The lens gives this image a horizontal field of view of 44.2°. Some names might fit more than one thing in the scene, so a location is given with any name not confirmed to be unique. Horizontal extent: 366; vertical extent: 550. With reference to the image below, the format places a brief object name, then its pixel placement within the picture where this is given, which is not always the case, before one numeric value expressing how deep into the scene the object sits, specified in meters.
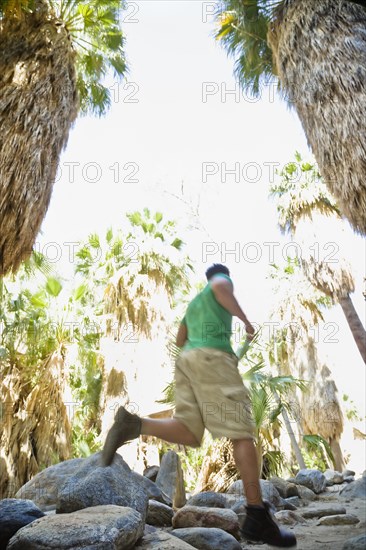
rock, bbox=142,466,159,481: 9.18
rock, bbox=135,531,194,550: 3.17
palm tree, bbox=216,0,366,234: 6.08
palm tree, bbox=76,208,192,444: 13.57
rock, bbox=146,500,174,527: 4.93
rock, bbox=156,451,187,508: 6.82
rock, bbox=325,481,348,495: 8.90
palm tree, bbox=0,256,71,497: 10.97
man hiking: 2.36
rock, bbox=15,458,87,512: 5.41
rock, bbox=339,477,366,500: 6.94
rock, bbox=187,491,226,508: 5.83
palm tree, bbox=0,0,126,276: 6.08
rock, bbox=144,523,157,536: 3.89
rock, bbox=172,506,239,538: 4.18
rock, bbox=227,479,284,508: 6.20
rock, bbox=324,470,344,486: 10.53
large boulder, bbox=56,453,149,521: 4.07
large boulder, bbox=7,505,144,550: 2.64
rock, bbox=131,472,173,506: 5.82
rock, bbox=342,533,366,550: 2.26
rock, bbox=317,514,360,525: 4.11
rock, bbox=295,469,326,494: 8.97
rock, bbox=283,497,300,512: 6.35
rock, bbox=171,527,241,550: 3.40
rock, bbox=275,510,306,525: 4.66
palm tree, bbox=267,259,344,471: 17.66
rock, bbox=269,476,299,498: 7.53
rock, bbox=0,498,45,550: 3.25
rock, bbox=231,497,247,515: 5.17
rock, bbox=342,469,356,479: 12.03
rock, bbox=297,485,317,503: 7.85
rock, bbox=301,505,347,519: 5.12
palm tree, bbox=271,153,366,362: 14.12
